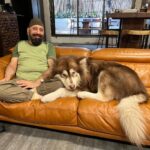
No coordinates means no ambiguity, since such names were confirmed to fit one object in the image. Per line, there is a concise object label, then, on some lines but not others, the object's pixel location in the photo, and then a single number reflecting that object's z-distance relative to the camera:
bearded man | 1.77
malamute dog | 1.37
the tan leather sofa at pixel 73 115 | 1.35
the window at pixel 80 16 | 6.20
